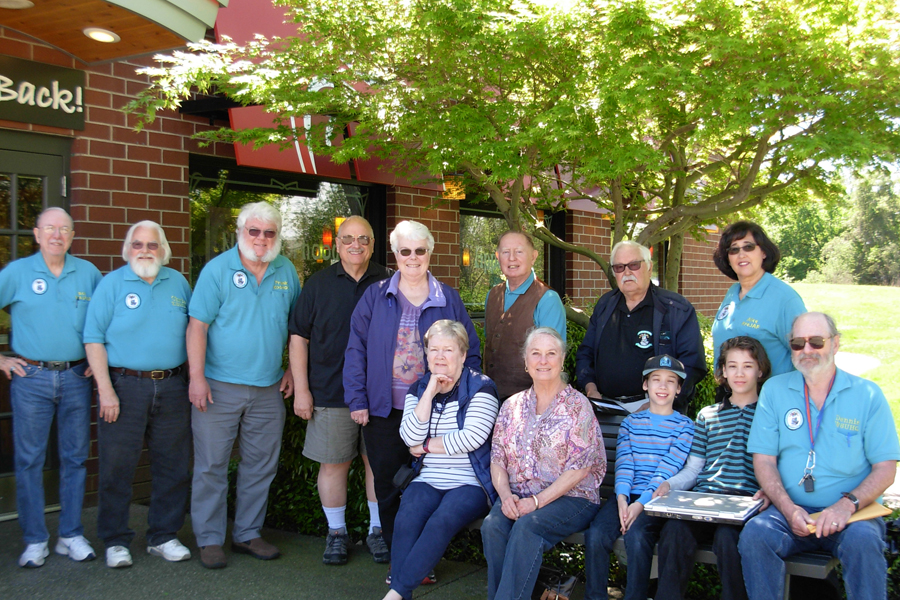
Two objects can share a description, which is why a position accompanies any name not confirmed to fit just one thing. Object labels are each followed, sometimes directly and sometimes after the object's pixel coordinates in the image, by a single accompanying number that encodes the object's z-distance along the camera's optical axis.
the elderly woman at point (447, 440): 3.57
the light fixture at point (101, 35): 4.66
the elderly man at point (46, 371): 4.02
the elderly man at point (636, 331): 3.83
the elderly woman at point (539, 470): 3.26
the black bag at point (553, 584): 3.49
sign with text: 4.82
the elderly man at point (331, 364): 4.20
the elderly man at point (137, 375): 4.02
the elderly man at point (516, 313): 4.08
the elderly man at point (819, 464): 2.91
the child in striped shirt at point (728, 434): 3.36
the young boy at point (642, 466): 3.27
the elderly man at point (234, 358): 4.11
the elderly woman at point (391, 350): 3.94
